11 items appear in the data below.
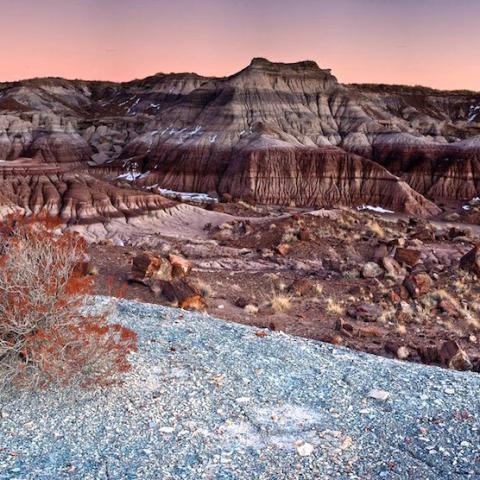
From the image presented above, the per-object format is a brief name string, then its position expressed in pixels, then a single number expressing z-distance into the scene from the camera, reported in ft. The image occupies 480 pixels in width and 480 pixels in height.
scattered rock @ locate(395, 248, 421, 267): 80.74
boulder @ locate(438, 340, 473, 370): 37.86
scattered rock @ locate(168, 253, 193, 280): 65.98
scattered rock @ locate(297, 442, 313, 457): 20.98
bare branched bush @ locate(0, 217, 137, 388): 23.50
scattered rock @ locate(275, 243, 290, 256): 89.40
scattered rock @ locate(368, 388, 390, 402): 25.76
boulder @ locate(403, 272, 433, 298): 63.31
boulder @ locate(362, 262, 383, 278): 72.90
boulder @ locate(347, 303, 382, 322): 54.54
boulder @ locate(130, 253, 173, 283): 59.16
